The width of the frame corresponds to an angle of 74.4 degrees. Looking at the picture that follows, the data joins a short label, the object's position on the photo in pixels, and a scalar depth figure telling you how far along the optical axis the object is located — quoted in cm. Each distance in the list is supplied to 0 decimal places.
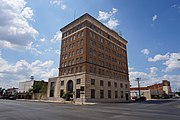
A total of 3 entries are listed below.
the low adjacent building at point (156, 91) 7156
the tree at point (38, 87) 4987
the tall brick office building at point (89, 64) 3589
